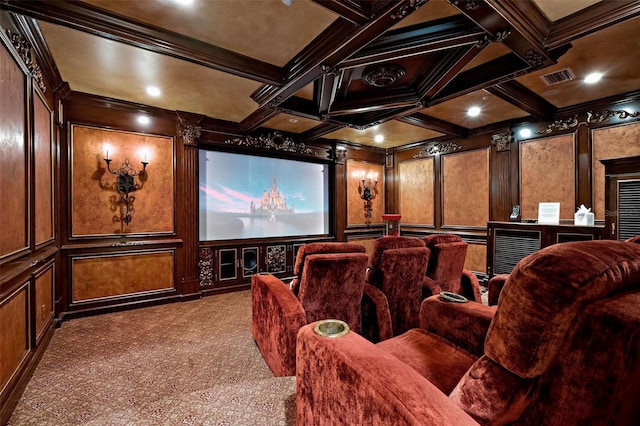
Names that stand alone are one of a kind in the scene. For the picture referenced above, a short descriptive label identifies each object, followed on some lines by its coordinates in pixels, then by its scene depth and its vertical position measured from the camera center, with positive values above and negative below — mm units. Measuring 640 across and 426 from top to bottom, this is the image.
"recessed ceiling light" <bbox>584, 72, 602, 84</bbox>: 2922 +1431
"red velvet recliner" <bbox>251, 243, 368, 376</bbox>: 1907 -631
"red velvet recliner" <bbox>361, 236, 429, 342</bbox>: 2254 -625
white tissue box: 3448 -104
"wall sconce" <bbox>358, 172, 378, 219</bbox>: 6102 +496
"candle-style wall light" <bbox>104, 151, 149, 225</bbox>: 3588 +365
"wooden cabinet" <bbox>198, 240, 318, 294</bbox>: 4281 -810
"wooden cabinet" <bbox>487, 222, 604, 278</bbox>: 3367 -356
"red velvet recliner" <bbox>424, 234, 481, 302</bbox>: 2664 -504
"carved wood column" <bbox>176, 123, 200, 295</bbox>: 4031 +128
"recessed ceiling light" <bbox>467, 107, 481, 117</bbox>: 3949 +1452
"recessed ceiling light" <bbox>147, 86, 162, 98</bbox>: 3189 +1443
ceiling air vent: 2861 +1424
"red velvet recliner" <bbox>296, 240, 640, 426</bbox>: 693 -401
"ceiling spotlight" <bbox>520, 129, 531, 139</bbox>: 4301 +1214
